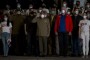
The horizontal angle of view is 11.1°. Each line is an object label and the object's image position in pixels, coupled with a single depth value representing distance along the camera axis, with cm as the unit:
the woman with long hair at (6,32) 2219
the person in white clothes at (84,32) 2209
